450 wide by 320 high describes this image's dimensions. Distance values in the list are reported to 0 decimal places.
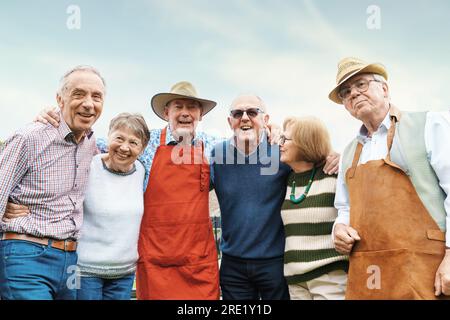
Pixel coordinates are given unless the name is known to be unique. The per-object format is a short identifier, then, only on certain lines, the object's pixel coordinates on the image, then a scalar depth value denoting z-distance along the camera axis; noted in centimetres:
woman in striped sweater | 248
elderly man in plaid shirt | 221
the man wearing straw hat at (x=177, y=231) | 288
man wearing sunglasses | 277
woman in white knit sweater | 264
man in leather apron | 203
